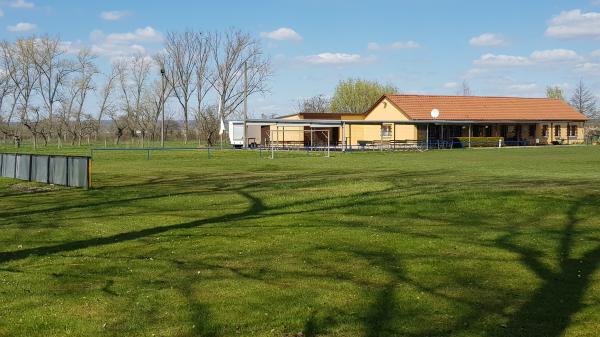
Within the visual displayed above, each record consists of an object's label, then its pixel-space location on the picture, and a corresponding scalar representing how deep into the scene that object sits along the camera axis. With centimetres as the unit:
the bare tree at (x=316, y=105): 10731
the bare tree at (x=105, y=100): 10669
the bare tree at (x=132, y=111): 10800
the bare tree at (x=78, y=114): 9806
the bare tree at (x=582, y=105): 10156
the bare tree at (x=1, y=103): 8944
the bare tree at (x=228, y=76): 8831
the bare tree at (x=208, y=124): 7862
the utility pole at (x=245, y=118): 5406
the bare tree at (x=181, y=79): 9106
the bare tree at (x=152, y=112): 10569
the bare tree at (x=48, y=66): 9056
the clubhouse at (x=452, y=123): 6222
